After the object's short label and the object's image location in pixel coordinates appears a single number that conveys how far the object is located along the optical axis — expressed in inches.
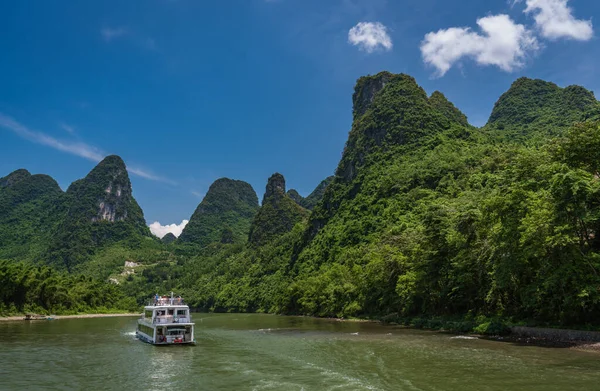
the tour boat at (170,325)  1456.7
